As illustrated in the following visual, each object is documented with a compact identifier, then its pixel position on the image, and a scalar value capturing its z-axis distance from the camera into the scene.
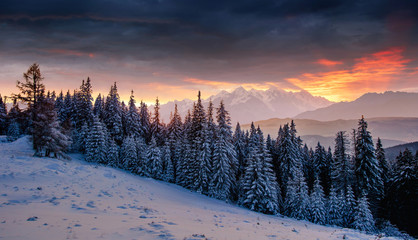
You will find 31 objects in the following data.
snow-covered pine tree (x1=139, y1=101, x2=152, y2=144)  63.47
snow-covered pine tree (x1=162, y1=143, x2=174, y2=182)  45.12
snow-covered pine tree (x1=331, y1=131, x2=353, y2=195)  38.41
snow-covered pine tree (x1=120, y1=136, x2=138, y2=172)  45.38
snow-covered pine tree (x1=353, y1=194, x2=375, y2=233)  29.62
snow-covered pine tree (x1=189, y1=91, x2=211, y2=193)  37.78
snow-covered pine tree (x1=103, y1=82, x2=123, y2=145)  54.25
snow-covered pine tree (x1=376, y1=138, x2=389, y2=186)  43.06
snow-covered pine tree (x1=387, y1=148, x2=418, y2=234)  35.47
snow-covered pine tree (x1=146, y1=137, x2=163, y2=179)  44.25
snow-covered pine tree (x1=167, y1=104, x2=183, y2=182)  49.06
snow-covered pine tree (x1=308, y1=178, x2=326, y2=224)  32.19
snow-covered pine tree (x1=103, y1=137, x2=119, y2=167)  45.53
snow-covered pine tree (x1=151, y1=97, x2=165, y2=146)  61.26
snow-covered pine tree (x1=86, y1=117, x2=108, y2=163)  43.94
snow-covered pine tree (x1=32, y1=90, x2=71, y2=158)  26.56
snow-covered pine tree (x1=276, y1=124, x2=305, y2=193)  43.78
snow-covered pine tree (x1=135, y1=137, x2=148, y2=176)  43.44
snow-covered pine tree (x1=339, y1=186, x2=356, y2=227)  33.03
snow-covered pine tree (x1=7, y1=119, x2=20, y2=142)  66.40
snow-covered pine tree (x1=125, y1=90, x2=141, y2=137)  56.00
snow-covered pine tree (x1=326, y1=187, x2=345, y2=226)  33.03
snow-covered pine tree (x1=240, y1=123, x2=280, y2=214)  31.95
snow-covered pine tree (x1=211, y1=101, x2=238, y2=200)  36.34
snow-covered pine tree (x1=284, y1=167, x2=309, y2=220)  33.16
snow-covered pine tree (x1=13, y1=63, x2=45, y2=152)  28.95
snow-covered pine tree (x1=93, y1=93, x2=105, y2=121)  63.64
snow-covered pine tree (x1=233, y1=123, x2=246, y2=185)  52.83
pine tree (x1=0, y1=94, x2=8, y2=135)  66.25
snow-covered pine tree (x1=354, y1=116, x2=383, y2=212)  36.56
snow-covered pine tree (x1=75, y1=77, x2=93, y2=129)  55.84
